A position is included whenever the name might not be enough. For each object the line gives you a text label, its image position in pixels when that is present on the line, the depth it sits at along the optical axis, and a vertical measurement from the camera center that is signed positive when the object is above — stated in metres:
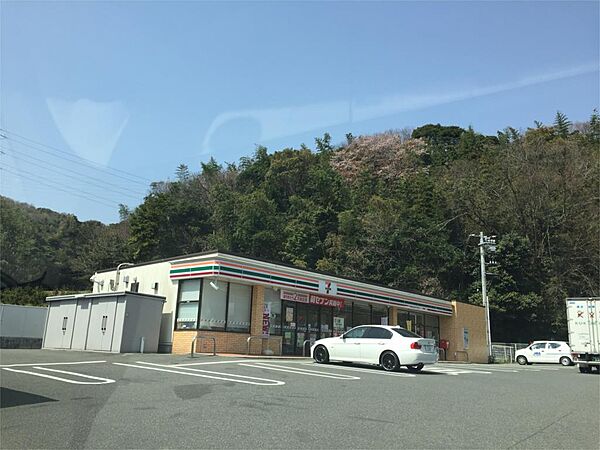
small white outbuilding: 20.59 +0.46
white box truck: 22.83 +0.92
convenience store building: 21.61 +1.86
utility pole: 37.12 +3.83
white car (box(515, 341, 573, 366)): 34.88 -0.15
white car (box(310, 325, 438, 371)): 16.34 -0.13
